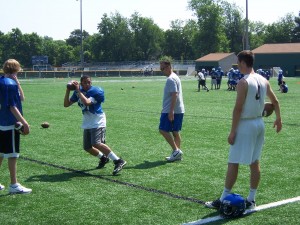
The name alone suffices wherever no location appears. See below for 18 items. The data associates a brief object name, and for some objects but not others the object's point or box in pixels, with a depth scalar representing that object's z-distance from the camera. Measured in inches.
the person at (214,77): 1486.2
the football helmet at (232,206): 226.5
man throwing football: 323.9
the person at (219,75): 1480.1
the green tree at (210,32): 4217.5
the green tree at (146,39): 4623.5
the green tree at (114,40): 4606.3
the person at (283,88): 1250.6
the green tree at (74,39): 6314.0
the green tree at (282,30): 4422.0
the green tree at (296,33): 4266.7
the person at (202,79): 1391.5
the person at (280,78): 1318.9
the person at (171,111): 358.3
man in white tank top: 224.4
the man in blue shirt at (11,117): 266.5
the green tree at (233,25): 4571.9
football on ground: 571.8
